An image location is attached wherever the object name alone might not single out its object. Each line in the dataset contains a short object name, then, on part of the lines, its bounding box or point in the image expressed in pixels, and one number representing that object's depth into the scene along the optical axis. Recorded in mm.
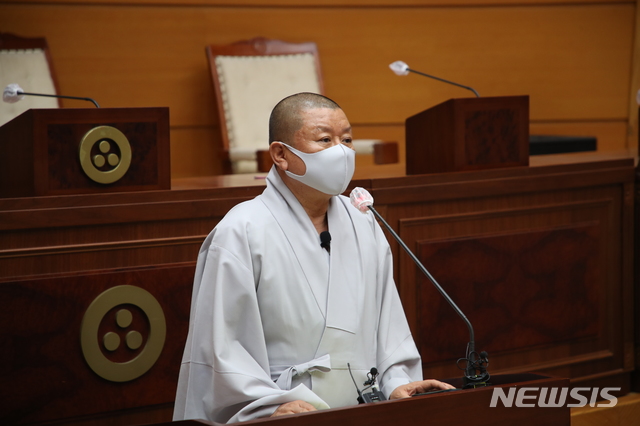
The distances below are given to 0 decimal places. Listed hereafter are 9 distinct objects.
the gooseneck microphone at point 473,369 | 3145
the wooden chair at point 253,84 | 8477
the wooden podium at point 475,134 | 5762
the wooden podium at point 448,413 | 2732
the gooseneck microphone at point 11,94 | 5156
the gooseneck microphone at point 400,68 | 6457
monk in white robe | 3406
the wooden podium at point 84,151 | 4578
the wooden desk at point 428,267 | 4531
